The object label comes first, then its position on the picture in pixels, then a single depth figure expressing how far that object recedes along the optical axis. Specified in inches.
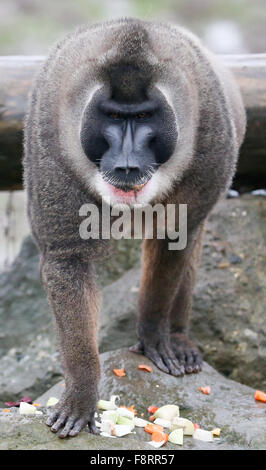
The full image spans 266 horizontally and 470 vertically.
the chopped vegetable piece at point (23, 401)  199.3
